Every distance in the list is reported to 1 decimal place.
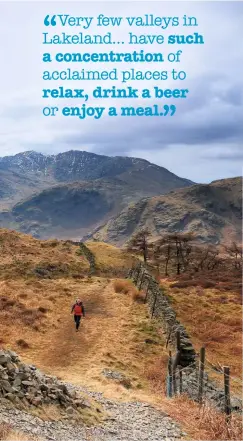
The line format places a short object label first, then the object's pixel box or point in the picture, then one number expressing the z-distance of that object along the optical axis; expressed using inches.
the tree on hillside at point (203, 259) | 3173.2
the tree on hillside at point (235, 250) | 3185.3
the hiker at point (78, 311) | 1079.0
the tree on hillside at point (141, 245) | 3281.7
